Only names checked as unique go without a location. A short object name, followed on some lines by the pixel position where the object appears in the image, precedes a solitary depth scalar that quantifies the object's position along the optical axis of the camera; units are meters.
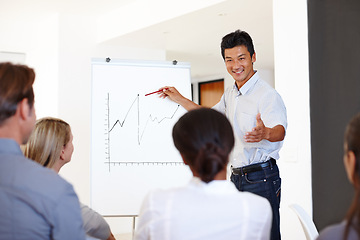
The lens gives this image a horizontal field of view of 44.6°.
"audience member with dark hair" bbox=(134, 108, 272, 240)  1.21
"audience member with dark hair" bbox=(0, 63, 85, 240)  1.19
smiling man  2.21
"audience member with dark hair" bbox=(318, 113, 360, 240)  1.02
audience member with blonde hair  1.80
